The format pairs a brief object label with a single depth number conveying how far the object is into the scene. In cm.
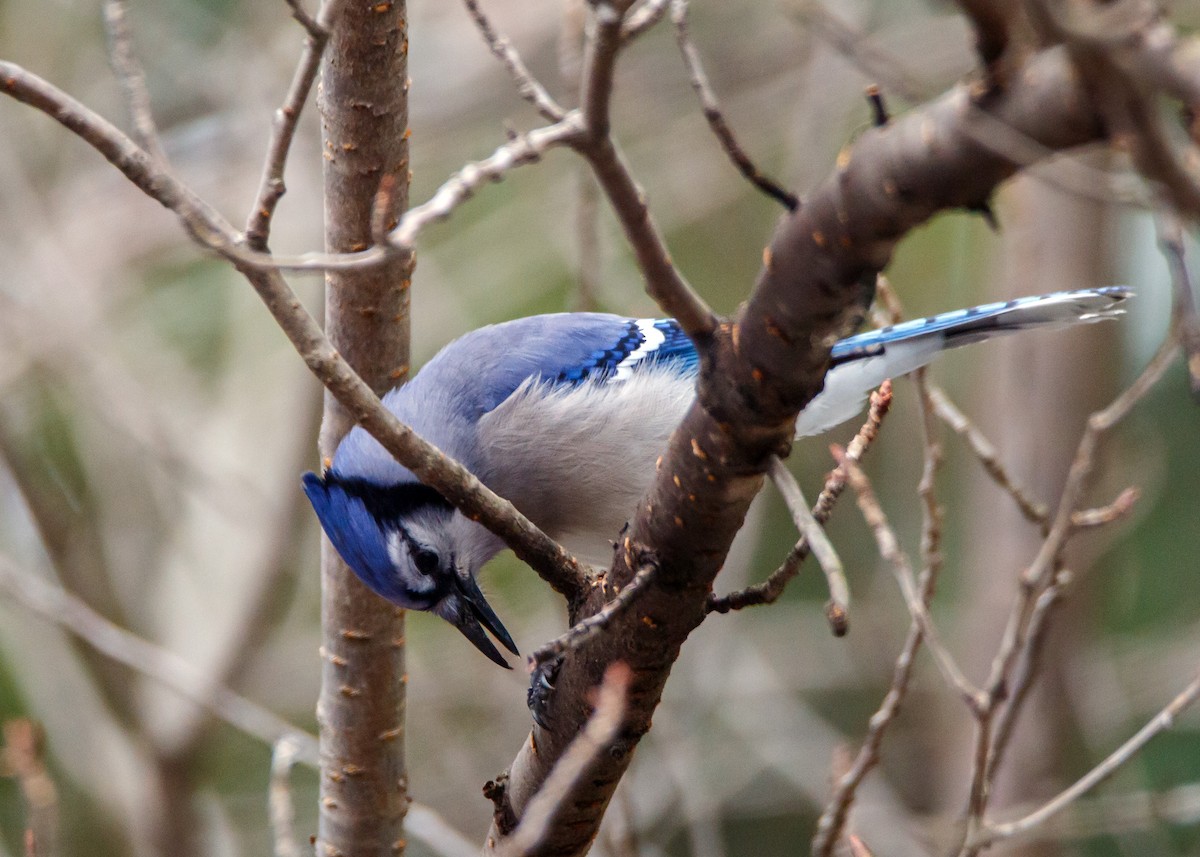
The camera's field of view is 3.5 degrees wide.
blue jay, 535
